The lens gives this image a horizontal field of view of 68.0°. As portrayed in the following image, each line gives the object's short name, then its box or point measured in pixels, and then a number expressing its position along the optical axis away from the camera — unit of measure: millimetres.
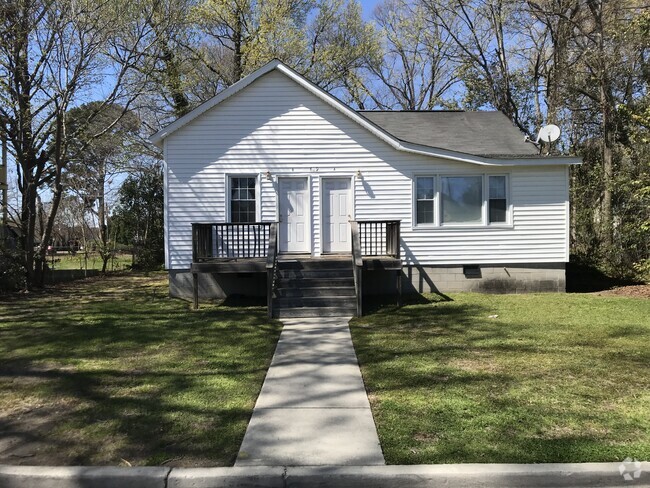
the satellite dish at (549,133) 13055
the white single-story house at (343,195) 11891
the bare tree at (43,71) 11797
